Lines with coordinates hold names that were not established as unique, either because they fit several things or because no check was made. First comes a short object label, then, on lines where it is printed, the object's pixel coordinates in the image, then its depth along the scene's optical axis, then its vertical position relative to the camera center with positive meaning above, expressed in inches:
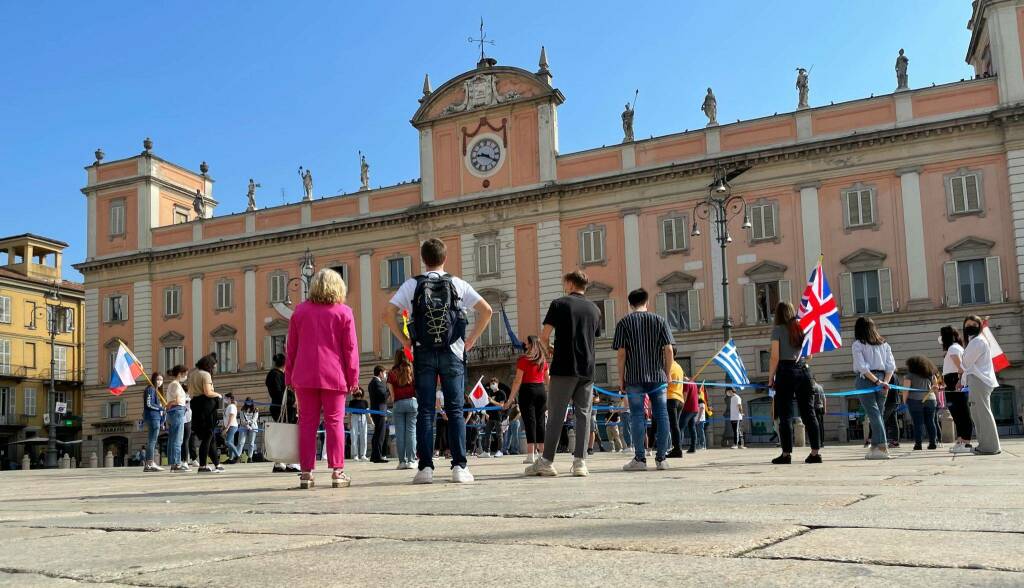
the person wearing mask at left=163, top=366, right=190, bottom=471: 565.0 -1.7
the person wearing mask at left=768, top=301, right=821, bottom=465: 413.7 +4.8
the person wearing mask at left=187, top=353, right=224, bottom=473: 525.7 +7.0
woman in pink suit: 297.1 +12.7
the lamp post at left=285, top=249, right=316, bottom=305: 1138.0 +161.4
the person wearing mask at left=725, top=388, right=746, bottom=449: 1045.2 -25.0
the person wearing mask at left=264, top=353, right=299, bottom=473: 525.0 +7.3
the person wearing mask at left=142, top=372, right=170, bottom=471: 624.7 -1.8
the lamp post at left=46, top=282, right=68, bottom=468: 1766.7 +216.3
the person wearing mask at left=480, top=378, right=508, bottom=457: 858.1 -24.9
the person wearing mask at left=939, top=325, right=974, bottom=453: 494.6 -5.0
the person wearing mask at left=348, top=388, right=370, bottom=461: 757.5 -21.4
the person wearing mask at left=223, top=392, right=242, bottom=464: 756.6 -15.8
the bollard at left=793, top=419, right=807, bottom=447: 800.9 -36.4
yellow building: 2365.9 +169.0
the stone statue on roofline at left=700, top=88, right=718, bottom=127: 1501.0 +430.8
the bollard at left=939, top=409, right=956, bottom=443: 767.7 -36.2
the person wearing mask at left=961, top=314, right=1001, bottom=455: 432.8 +3.4
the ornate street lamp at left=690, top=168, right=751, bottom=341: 1386.6 +265.7
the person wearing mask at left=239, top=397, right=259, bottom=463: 877.8 -16.3
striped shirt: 391.9 +19.7
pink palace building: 1325.0 +264.8
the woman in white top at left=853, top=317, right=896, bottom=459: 463.8 +6.9
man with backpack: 304.2 +19.1
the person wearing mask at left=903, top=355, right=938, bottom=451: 585.3 -6.8
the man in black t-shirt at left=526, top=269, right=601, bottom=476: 344.2 +12.4
